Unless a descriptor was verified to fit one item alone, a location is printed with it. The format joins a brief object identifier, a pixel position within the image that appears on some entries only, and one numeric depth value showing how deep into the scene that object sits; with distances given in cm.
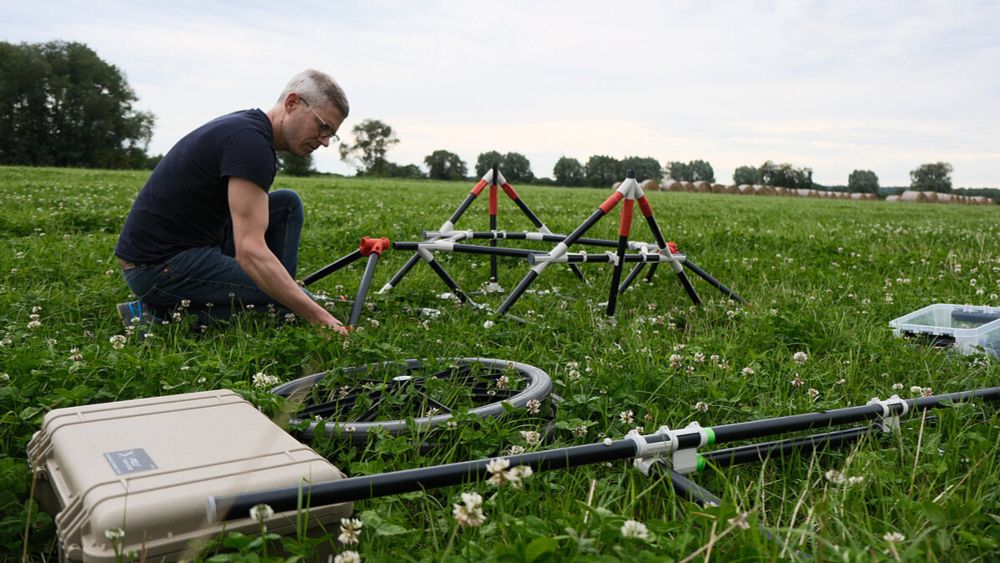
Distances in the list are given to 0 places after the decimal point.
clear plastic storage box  416
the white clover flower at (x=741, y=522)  179
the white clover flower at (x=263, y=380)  307
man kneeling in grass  405
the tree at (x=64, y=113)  6550
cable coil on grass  272
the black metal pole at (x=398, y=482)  174
